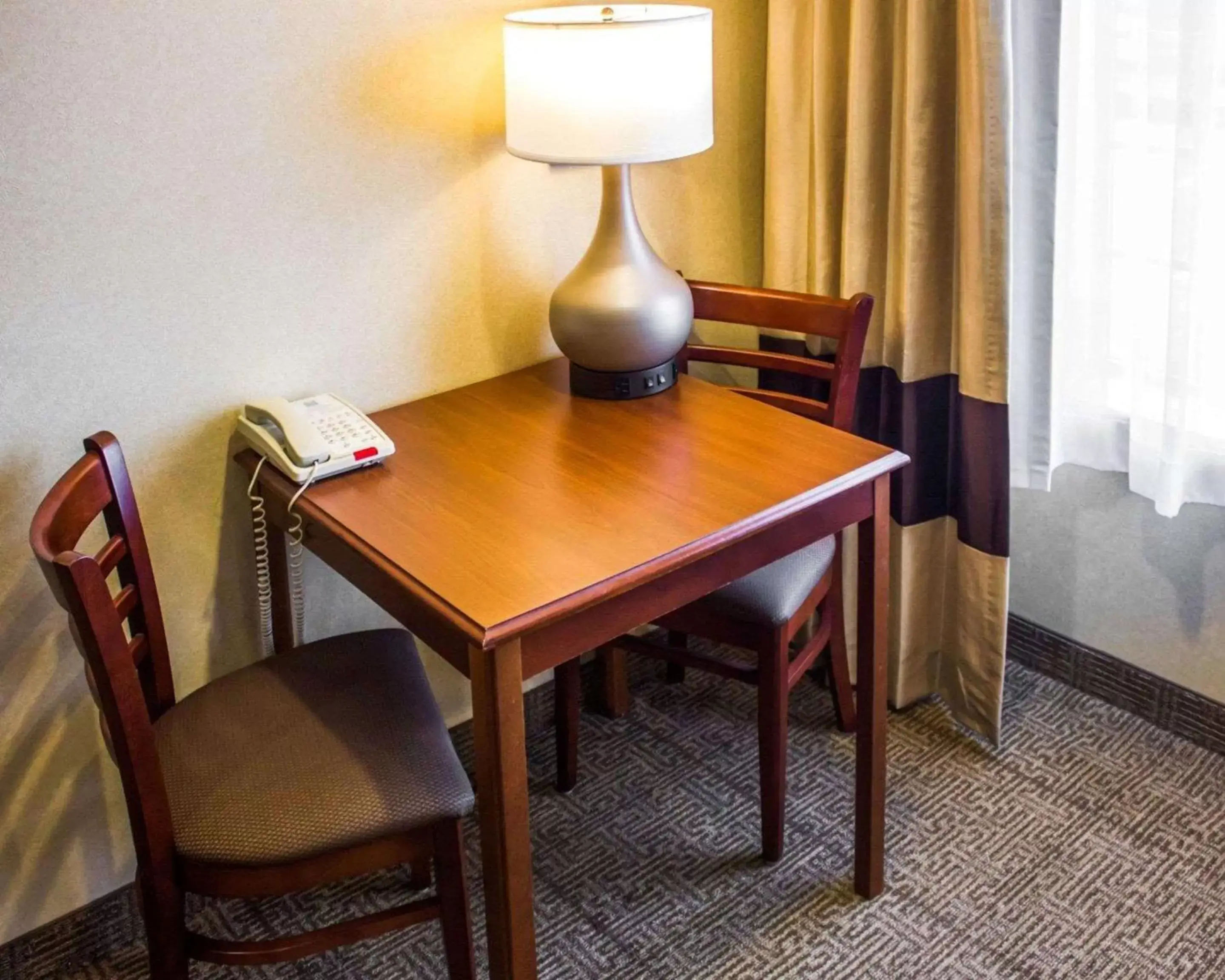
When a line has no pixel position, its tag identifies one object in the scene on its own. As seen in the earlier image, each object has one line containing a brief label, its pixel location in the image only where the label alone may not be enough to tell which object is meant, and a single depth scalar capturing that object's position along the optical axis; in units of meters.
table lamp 1.75
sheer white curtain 1.87
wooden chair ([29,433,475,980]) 1.42
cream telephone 1.74
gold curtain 1.99
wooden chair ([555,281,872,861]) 1.95
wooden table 1.45
